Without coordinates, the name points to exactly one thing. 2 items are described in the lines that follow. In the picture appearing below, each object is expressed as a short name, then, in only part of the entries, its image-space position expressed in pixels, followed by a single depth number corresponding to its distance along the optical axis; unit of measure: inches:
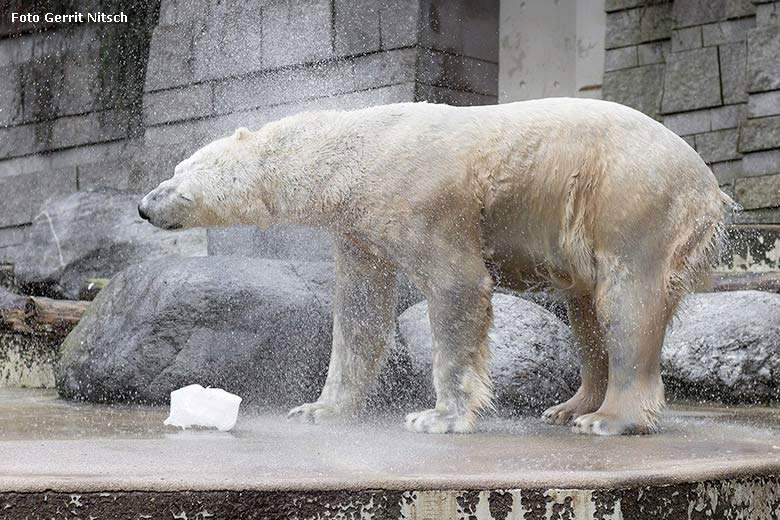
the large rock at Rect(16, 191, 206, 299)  364.8
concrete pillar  371.2
